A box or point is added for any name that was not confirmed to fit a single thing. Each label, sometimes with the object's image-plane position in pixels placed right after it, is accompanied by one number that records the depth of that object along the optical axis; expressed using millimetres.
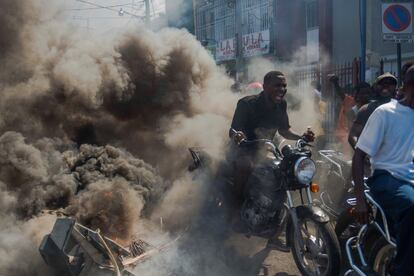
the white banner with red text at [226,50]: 26984
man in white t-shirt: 2967
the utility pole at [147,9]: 25188
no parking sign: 7141
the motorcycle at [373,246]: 3184
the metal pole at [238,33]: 25750
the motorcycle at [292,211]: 3867
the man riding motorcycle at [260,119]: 4816
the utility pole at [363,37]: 8828
